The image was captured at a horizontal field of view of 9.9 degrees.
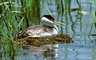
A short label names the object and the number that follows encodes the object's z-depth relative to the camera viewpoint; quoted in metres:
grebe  12.77
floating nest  12.31
